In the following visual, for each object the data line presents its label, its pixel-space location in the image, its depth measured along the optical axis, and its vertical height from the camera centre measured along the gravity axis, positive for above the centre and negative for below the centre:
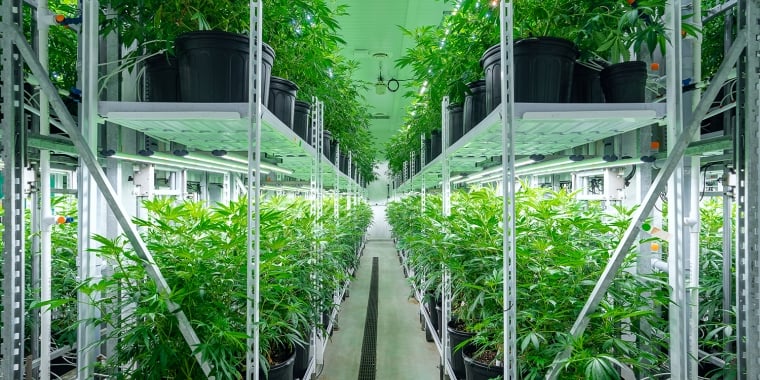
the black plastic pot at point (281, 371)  1.67 -0.72
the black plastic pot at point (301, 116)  2.80 +0.52
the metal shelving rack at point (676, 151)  0.99 +0.11
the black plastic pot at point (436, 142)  4.17 +0.52
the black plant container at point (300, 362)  2.22 -0.91
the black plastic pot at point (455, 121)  3.10 +0.54
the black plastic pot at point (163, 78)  1.59 +0.44
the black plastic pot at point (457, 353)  2.15 -0.83
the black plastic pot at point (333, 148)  5.11 +0.55
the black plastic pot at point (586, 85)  1.76 +0.46
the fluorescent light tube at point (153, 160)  1.57 +0.14
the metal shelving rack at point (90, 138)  0.97 +0.16
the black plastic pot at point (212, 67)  1.44 +0.44
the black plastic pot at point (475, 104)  2.32 +0.52
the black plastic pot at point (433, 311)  3.32 -0.95
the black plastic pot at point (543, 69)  1.51 +0.45
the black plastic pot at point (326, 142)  4.32 +0.53
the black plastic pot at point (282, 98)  2.15 +0.50
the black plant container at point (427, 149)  4.97 +0.54
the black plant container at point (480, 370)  1.66 -0.71
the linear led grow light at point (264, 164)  2.28 +0.19
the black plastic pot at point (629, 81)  1.55 +0.42
